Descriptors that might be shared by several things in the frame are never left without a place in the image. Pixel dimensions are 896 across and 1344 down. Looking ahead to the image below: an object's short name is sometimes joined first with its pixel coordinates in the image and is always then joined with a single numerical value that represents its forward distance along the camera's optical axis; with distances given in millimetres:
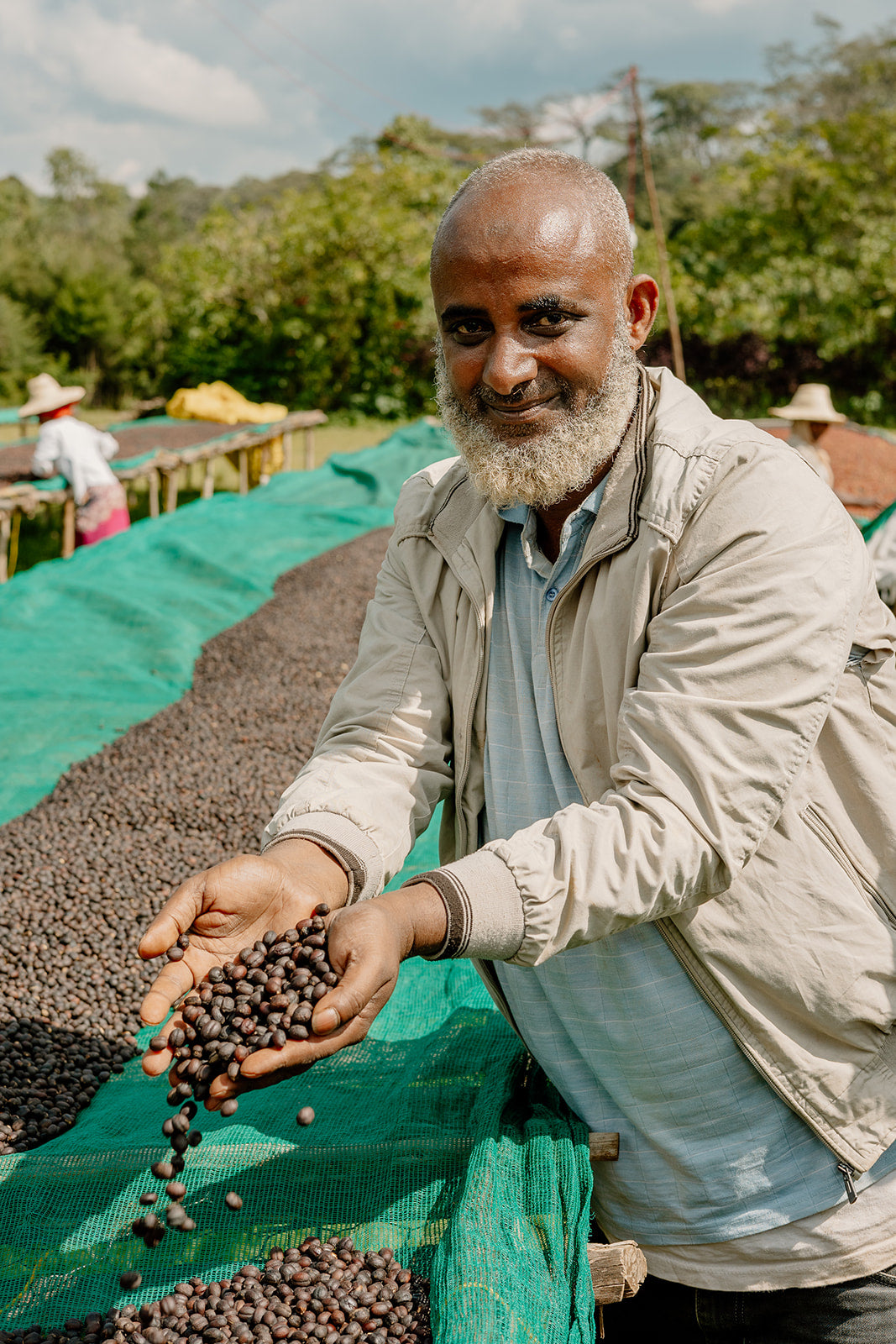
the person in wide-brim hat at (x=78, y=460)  8086
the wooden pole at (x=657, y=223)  14516
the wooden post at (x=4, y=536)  7606
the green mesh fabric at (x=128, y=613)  5191
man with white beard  1319
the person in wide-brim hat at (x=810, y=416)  8000
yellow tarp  14008
